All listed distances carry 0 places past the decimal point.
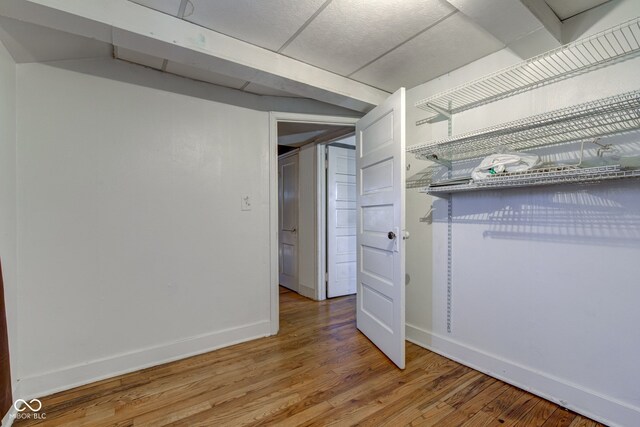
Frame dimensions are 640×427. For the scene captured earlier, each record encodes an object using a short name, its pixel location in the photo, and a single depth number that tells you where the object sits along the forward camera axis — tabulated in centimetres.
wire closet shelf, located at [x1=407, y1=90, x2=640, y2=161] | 124
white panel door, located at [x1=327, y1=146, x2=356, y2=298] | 361
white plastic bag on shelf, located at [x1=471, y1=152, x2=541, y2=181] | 156
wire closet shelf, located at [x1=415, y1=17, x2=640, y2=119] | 140
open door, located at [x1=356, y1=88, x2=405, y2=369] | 195
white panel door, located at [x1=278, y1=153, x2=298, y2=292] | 396
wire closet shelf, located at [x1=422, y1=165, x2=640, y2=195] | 127
